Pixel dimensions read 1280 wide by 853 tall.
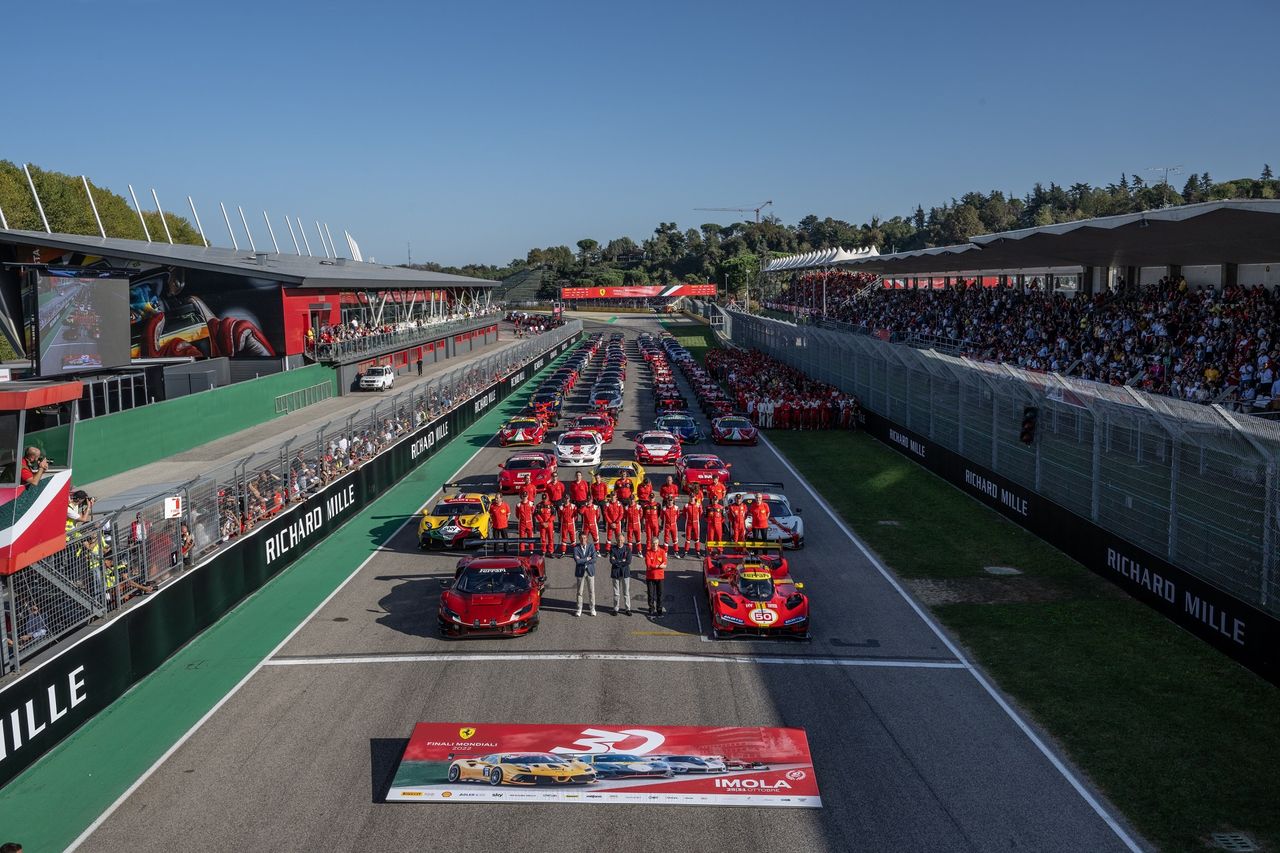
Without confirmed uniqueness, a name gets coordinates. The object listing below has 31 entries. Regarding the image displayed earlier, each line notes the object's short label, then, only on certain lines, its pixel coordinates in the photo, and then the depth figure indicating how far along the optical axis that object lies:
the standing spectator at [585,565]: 17.16
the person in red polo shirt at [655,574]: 16.98
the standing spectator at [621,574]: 17.05
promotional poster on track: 10.43
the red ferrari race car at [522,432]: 37.66
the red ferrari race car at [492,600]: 15.71
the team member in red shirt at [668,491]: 21.67
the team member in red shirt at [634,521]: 20.62
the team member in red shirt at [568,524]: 21.19
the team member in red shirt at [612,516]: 20.61
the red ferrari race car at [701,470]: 27.23
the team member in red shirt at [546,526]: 20.84
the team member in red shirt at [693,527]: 21.22
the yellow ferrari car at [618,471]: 26.59
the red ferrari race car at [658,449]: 32.31
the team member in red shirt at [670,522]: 20.66
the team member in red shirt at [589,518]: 20.14
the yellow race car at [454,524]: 21.64
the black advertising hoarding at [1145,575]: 14.01
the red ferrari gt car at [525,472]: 27.58
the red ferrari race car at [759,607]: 15.67
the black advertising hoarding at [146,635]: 11.45
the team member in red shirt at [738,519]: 20.39
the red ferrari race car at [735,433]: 37.38
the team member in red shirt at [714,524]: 20.55
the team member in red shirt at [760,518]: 20.84
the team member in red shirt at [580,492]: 21.81
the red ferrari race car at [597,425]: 36.56
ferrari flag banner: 178.12
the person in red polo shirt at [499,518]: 21.02
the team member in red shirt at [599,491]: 23.50
